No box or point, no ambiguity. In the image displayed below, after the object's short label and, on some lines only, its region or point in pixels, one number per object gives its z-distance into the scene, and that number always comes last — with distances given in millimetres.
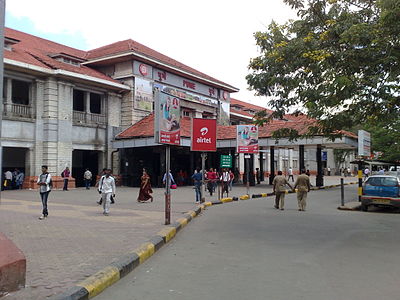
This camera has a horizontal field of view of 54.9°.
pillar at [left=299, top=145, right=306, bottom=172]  30997
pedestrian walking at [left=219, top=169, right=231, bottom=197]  20906
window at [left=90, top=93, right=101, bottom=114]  30480
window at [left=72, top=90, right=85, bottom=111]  29070
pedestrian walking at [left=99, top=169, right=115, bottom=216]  12594
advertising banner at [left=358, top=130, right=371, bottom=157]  17069
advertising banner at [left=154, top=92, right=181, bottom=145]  10414
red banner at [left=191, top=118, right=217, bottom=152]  16781
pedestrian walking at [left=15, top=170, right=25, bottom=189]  24734
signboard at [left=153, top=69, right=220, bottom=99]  32281
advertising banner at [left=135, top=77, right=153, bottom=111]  30172
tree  8023
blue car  14898
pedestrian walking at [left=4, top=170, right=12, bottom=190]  24219
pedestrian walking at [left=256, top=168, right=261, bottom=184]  35475
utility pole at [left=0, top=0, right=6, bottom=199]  4855
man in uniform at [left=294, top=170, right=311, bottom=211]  15180
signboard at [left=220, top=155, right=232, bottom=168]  20453
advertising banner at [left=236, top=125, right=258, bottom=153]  20422
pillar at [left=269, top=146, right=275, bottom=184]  32912
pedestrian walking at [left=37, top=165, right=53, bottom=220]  11438
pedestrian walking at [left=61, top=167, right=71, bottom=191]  24433
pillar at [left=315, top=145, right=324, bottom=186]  31200
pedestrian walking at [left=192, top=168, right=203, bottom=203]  17719
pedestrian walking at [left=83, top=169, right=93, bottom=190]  25816
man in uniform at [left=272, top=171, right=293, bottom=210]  15664
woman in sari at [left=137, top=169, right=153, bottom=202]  17047
